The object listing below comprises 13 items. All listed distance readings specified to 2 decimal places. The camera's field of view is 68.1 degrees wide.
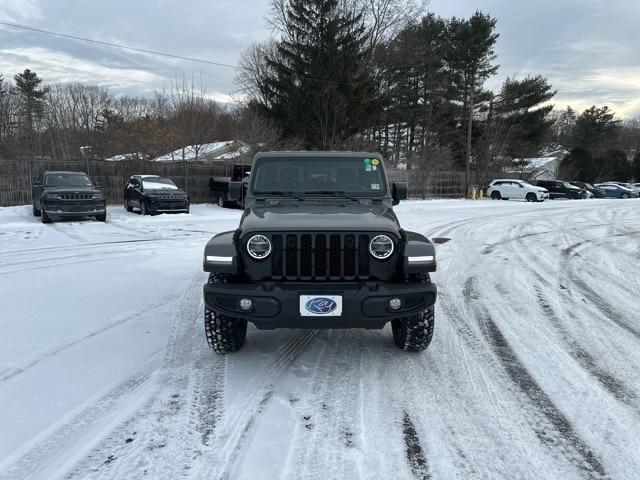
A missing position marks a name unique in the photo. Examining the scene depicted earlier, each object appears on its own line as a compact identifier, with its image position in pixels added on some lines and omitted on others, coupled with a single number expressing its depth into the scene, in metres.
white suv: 32.34
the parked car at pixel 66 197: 14.51
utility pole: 34.59
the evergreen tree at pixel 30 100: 48.99
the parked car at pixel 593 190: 39.16
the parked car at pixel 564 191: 36.38
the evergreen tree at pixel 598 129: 67.06
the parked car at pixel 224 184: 22.30
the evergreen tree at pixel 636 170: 56.62
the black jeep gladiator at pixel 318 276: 3.71
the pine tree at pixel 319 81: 31.83
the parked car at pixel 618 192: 39.12
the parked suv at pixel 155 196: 17.28
